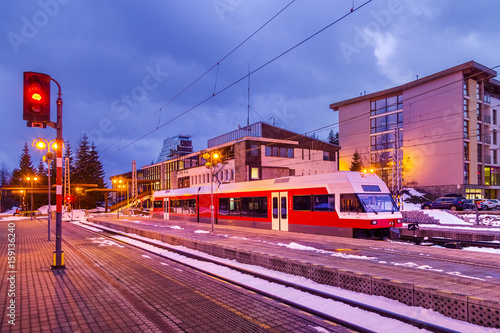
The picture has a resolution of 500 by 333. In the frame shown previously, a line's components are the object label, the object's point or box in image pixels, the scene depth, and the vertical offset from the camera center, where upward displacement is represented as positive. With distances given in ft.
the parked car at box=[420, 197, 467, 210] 128.88 -8.27
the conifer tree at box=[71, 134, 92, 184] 279.08 +16.03
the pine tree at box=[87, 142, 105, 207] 284.82 +11.30
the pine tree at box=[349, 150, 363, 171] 196.75 +10.50
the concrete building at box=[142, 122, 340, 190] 152.97 +12.41
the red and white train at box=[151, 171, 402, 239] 53.62 -4.10
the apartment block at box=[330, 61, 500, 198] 167.02 +24.91
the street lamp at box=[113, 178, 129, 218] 245.82 -0.99
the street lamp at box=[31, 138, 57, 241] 50.01 +5.85
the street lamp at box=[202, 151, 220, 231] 76.30 +5.83
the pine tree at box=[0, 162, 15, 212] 192.85 -8.52
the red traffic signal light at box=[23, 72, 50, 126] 30.22 +7.45
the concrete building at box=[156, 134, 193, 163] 243.27 +59.48
